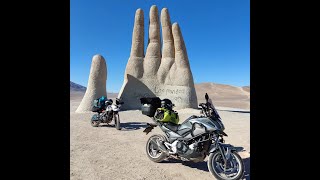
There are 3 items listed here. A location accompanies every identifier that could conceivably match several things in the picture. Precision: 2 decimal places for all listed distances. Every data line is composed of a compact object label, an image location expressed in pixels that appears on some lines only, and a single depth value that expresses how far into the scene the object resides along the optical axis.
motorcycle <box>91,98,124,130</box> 6.40
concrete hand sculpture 11.72
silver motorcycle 2.43
